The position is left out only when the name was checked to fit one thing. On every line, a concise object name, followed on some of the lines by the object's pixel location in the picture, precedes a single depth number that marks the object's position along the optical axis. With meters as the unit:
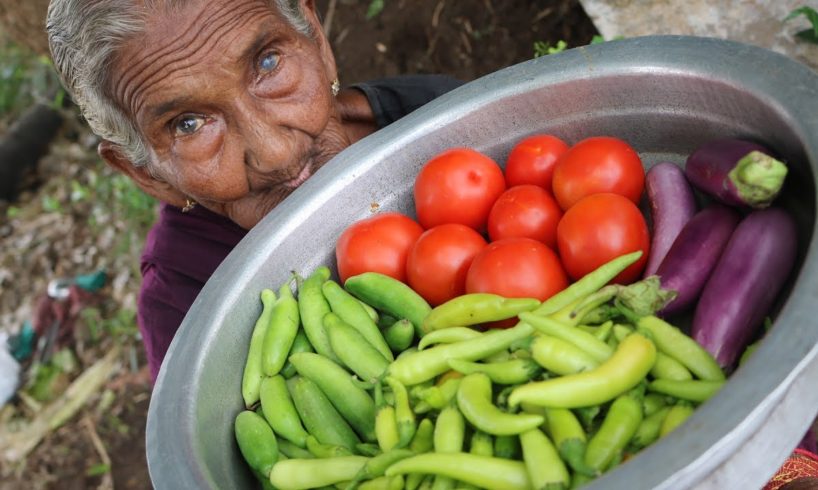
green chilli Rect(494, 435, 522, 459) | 0.83
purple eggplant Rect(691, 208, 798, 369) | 0.85
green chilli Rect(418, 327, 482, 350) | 0.89
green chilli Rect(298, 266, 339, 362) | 0.95
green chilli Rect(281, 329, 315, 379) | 0.95
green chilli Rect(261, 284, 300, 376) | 0.94
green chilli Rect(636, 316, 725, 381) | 0.83
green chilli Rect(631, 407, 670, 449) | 0.82
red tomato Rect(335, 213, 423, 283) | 0.97
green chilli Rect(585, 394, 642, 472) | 0.80
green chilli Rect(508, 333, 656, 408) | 0.82
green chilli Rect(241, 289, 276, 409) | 0.94
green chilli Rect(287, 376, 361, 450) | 0.90
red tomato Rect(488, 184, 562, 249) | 0.95
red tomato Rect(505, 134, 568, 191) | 0.97
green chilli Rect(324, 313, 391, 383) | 0.91
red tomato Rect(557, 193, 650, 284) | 0.90
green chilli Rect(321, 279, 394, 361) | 0.93
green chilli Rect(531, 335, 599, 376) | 0.83
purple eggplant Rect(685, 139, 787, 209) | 0.87
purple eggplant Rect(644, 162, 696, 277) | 0.92
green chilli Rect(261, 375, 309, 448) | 0.91
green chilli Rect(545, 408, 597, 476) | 0.80
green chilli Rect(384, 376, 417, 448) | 0.85
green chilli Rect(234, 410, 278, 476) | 0.90
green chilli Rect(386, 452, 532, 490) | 0.81
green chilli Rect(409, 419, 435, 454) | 0.86
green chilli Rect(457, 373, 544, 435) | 0.82
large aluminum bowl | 0.76
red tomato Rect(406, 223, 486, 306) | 0.94
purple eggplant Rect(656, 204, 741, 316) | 0.88
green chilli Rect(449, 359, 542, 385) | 0.85
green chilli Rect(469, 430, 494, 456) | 0.84
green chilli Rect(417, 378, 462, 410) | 0.86
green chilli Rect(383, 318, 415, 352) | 0.93
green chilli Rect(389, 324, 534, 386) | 0.87
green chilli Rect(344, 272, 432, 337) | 0.94
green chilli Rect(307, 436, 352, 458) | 0.88
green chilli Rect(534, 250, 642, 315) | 0.87
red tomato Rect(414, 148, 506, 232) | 0.97
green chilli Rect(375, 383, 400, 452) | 0.86
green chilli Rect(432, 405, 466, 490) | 0.83
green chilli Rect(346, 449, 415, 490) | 0.84
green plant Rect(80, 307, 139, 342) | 1.94
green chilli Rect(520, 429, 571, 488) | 0.80
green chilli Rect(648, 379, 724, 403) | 0.81
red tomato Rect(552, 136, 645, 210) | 0.93
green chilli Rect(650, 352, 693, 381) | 0.83
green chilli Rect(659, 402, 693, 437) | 0.80
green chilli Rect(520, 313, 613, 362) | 0.84
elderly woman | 1.01
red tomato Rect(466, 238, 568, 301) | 0.91
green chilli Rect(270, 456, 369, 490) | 0.86
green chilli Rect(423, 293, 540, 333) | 0.89
